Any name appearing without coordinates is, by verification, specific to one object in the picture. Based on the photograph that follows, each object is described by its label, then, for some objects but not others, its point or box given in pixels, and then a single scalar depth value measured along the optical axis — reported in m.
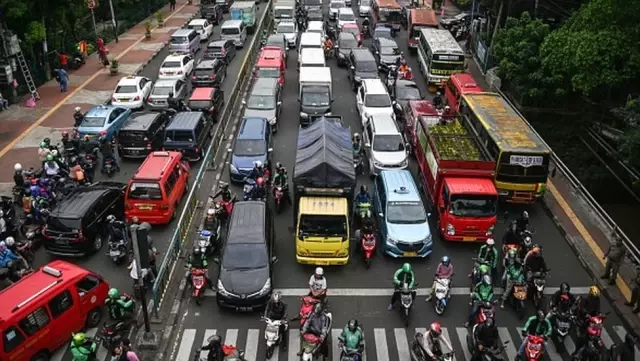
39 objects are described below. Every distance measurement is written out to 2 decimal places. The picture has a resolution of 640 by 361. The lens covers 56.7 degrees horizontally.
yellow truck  16.61
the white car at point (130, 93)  28.17
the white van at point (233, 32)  40.75
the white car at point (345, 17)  44.00
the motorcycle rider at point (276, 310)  13.37
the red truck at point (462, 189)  17.70
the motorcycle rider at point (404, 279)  14.75
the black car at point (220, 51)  35.56
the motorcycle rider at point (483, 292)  14.33
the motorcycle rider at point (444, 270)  15.01
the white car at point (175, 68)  31.92
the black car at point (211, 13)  49.12
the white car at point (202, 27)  42.47
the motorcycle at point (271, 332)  13.23
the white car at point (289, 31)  42.06
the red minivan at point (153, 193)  18.08
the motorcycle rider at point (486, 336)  12.77
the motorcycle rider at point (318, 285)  14.40
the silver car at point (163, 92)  28.09
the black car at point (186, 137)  22.84
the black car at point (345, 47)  37.59
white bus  32.50
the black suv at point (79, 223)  16.42
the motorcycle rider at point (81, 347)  11.95
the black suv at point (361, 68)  32.53
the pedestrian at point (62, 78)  31.36
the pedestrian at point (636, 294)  15.18
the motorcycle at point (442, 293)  15.02
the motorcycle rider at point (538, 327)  12.91
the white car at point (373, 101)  26.70
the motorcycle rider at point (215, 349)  11.91
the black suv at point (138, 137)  22.92
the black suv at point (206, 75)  30.75
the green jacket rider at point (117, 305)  13.70
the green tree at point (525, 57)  26.67
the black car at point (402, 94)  28.23
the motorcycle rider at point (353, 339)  12.58
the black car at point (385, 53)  35.56
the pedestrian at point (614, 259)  15.86
